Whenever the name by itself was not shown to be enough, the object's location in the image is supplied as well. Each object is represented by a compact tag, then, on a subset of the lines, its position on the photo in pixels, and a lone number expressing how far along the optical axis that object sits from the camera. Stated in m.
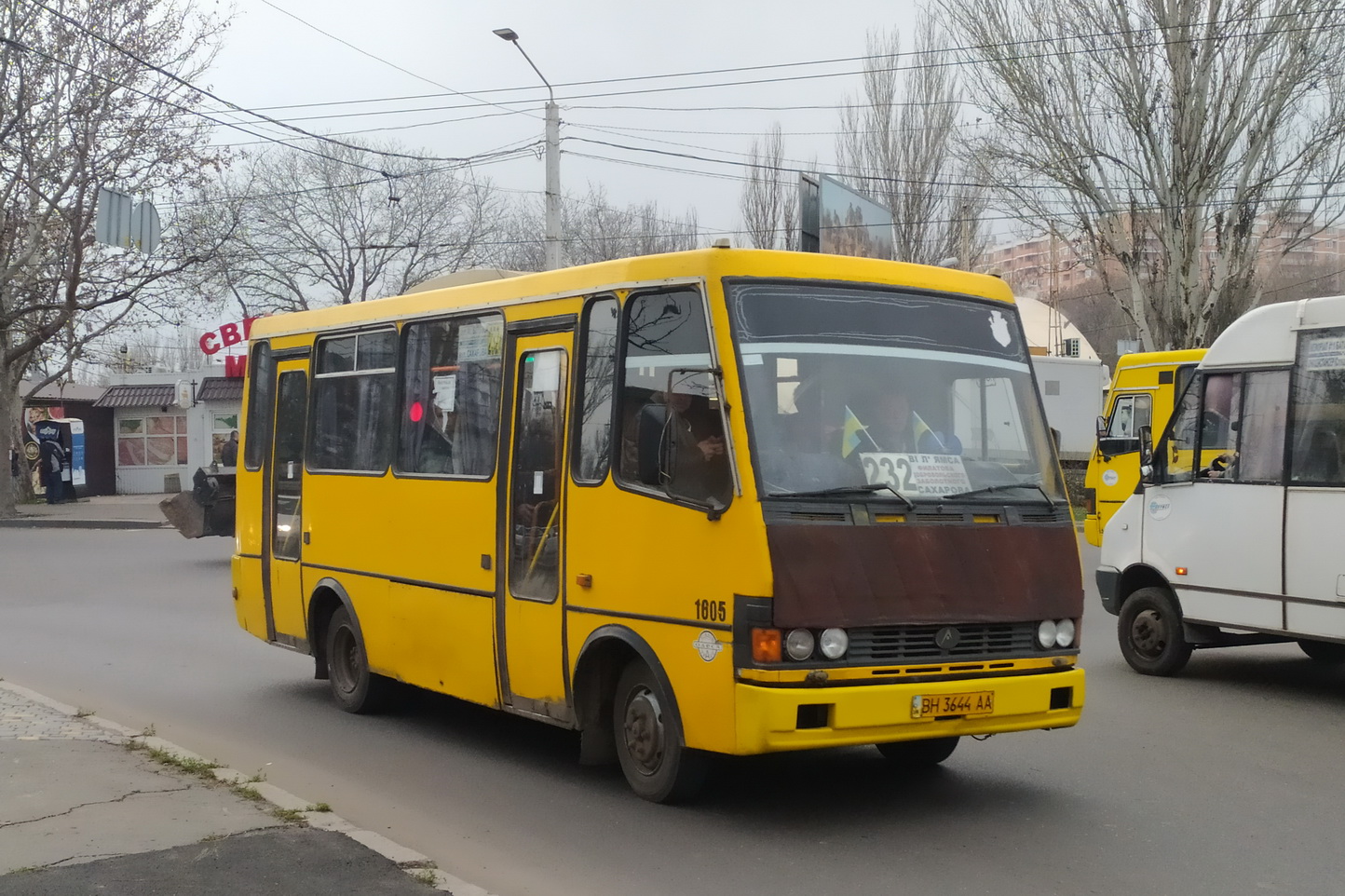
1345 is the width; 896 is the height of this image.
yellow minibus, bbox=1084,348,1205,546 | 19.05
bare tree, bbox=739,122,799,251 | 47.31
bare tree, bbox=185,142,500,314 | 52.31
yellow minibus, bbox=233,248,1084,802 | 6.29
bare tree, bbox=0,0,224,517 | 31.84
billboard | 23.39
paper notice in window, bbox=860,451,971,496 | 6.61
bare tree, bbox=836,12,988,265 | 42.97
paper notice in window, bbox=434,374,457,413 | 8.87
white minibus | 10.04
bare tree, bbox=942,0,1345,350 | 28.98
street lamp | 28.98
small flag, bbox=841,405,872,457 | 6.59
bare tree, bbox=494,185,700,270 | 58.22
